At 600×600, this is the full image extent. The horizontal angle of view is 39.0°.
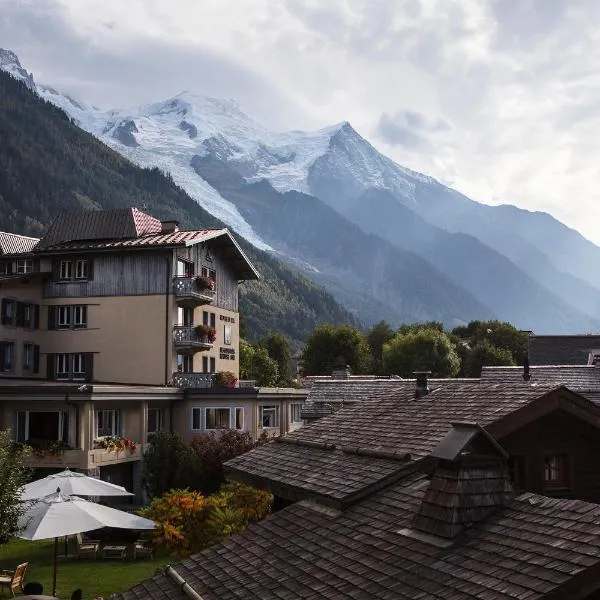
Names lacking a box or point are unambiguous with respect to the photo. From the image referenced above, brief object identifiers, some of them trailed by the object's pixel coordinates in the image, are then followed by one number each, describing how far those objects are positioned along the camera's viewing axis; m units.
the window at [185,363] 49.25
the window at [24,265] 50.75
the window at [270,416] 47.72
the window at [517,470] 15.41
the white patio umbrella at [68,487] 20.44
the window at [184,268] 49.34
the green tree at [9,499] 19.80
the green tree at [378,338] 116.81
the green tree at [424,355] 95.56
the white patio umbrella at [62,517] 18.00
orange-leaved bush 24.45
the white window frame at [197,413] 45.03
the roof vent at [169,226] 53.68
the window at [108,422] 39.78
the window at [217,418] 45.09
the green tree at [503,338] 107.75
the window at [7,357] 46.59
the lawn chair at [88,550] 26.78
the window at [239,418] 44.97
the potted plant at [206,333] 49.48
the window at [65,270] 50.22
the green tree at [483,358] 101.29
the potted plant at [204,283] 49.28
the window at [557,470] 15.81
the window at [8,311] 46.72
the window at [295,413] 50.03
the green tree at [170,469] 33.62
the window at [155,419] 43.72
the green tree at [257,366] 87.38
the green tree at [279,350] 108.62
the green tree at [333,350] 100.00
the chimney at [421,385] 16.97
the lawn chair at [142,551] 26.39
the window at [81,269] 49.94
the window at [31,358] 48.59
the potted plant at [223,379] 48.41
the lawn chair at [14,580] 21.12
